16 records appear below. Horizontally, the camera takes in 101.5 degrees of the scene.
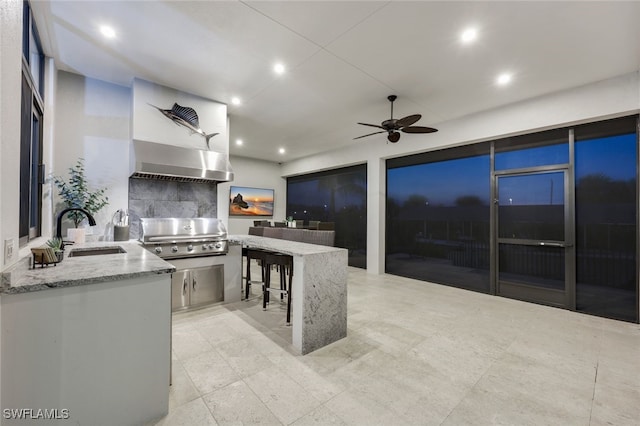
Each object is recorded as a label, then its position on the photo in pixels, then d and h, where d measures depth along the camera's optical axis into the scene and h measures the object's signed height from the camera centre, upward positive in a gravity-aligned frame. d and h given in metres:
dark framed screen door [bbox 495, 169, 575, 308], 3.68 -0.32
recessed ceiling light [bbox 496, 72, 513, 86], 3.15 +1.70
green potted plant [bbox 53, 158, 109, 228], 3.09 +0.25
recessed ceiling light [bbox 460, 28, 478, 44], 2.42 +1.71
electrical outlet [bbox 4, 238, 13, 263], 1.27 -0.18
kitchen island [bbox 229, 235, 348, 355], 2.35 -0.76
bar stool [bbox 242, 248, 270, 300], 3.32 -0.55
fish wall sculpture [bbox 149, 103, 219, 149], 3.57 +1.35
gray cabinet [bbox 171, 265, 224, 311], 3.24 -0.93
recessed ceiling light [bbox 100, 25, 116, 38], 2.47 +1.76
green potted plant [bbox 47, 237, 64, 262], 1.67 -0.22
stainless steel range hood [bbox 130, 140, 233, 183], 3.25 +0.68
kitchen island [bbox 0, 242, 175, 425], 1.20 -0.65
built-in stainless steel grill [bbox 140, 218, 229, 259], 3.15 -0.30
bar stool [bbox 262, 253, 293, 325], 2.94 -0.60
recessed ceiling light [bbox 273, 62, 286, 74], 3.03 +1.75
